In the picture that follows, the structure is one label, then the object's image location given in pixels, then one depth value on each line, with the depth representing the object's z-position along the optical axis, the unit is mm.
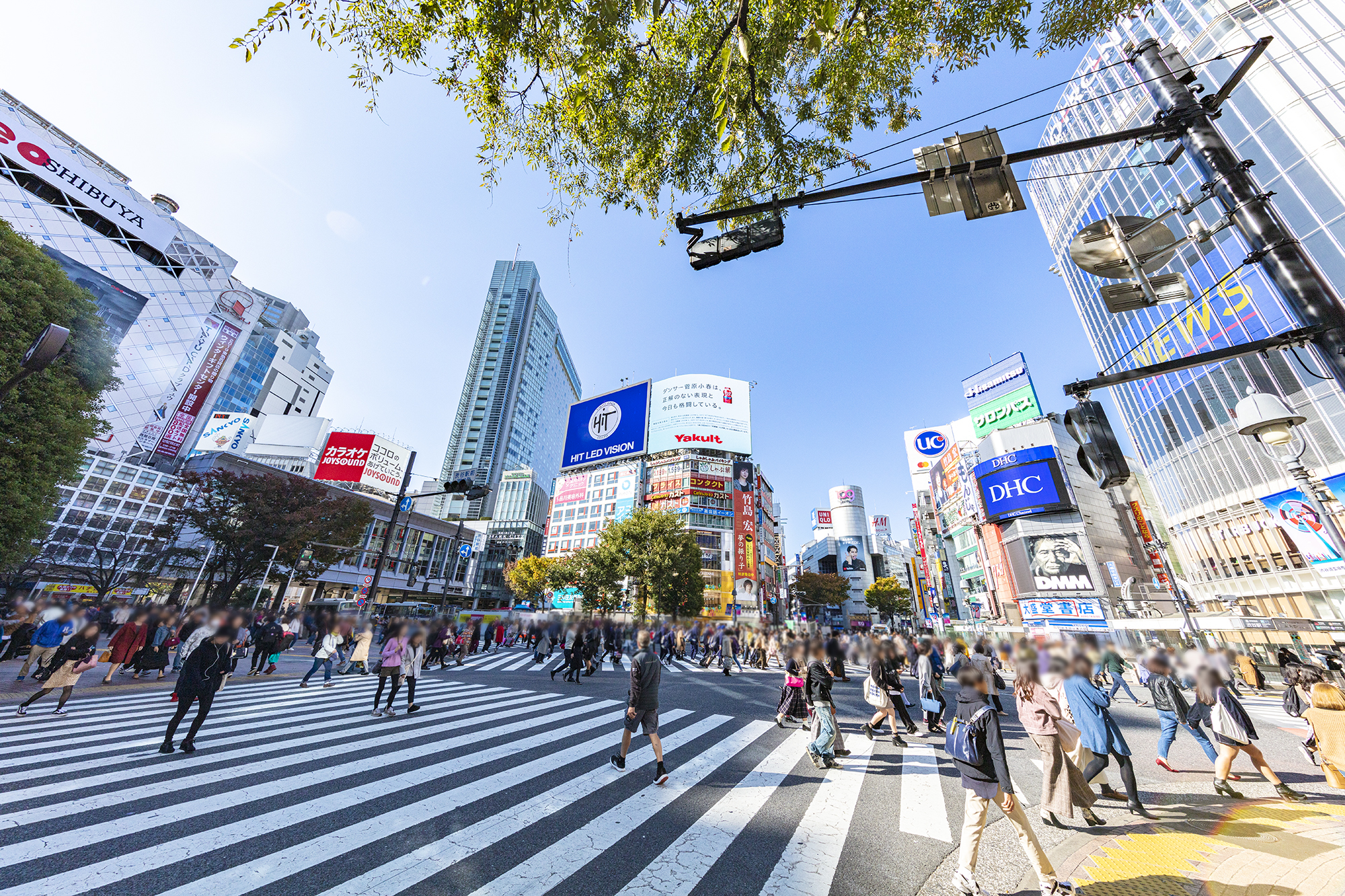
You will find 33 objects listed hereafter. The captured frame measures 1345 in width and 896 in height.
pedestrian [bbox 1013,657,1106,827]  4543
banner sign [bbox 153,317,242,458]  40156
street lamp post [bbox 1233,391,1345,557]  3696
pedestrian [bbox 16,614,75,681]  8930
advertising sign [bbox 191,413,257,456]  54094
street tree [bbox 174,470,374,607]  24891
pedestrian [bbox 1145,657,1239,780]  5891
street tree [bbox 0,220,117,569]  13305
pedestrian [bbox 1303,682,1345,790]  5453
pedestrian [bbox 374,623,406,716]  8523
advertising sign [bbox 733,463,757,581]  53031
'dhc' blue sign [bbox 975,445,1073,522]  36688
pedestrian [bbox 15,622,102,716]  7488
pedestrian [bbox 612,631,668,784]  5727
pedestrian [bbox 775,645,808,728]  8250
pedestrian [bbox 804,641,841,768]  6488
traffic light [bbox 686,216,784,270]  4129
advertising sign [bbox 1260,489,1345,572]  21109
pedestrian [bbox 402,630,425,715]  8500
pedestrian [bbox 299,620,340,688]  11539
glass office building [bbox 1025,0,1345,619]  21406
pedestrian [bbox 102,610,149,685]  10047
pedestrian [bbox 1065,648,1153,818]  4875
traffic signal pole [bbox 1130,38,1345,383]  3150
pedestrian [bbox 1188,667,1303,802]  5352
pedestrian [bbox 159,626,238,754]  5836
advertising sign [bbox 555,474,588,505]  63719
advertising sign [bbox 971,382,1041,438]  43500
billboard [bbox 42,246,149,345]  34031
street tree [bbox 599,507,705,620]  31531
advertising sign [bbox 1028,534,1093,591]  34531
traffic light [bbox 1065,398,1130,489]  4195
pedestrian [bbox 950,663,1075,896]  3404
